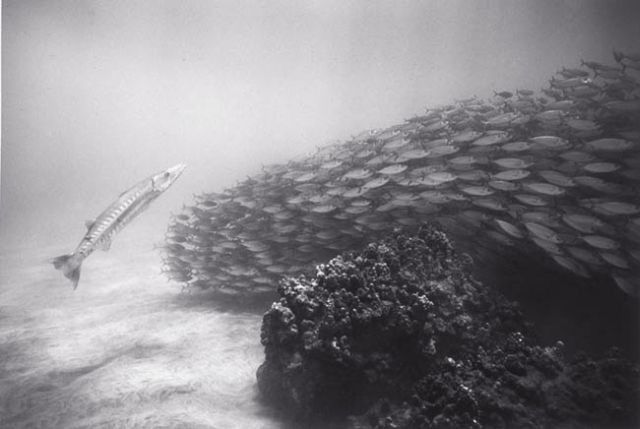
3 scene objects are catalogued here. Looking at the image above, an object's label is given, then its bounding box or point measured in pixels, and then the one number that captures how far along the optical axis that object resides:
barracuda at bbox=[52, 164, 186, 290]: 3.99
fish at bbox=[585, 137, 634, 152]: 5.02
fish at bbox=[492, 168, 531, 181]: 5.17
